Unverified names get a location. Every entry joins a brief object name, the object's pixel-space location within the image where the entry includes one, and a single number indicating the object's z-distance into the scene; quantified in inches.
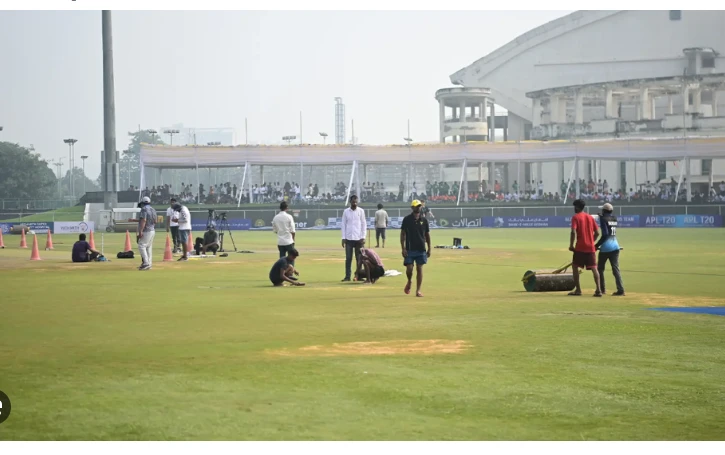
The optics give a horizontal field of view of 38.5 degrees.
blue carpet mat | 721.6
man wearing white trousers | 1079.6
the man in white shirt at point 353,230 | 960.3
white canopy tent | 3038.9
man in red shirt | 821.3
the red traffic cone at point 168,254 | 1296.8
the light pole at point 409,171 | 3137.3
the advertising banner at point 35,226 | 2394.2
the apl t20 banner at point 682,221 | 2593.5
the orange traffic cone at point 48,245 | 1643.2
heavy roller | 875.4
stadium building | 3444.9
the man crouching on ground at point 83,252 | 1273.4
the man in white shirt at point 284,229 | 948.0
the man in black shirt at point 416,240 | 815.7
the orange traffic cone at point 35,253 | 1346.7
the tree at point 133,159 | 5546.3
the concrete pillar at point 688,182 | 2779.0
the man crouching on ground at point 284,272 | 928.3
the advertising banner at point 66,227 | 2402.8
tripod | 1460.4
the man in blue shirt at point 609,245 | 840.9
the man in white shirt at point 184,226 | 1257.4
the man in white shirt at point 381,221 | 1628.9
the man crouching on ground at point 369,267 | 953.5
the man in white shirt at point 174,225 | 1345.7
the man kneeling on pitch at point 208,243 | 1389.0
